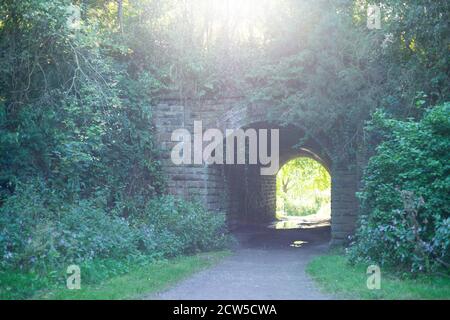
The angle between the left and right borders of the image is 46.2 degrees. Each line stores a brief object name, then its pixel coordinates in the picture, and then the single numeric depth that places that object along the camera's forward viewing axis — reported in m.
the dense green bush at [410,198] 7.61
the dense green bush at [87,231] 7.90
